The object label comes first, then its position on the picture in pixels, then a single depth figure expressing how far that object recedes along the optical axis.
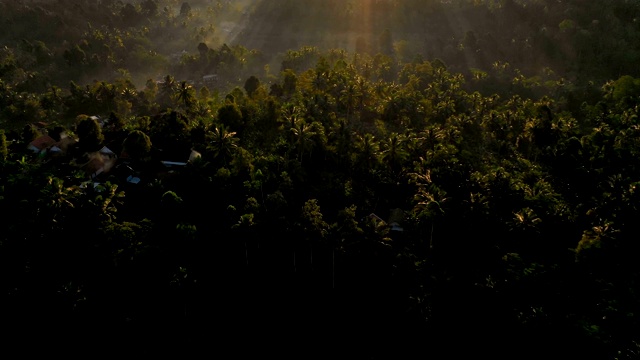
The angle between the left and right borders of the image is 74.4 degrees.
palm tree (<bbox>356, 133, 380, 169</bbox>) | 68.69
